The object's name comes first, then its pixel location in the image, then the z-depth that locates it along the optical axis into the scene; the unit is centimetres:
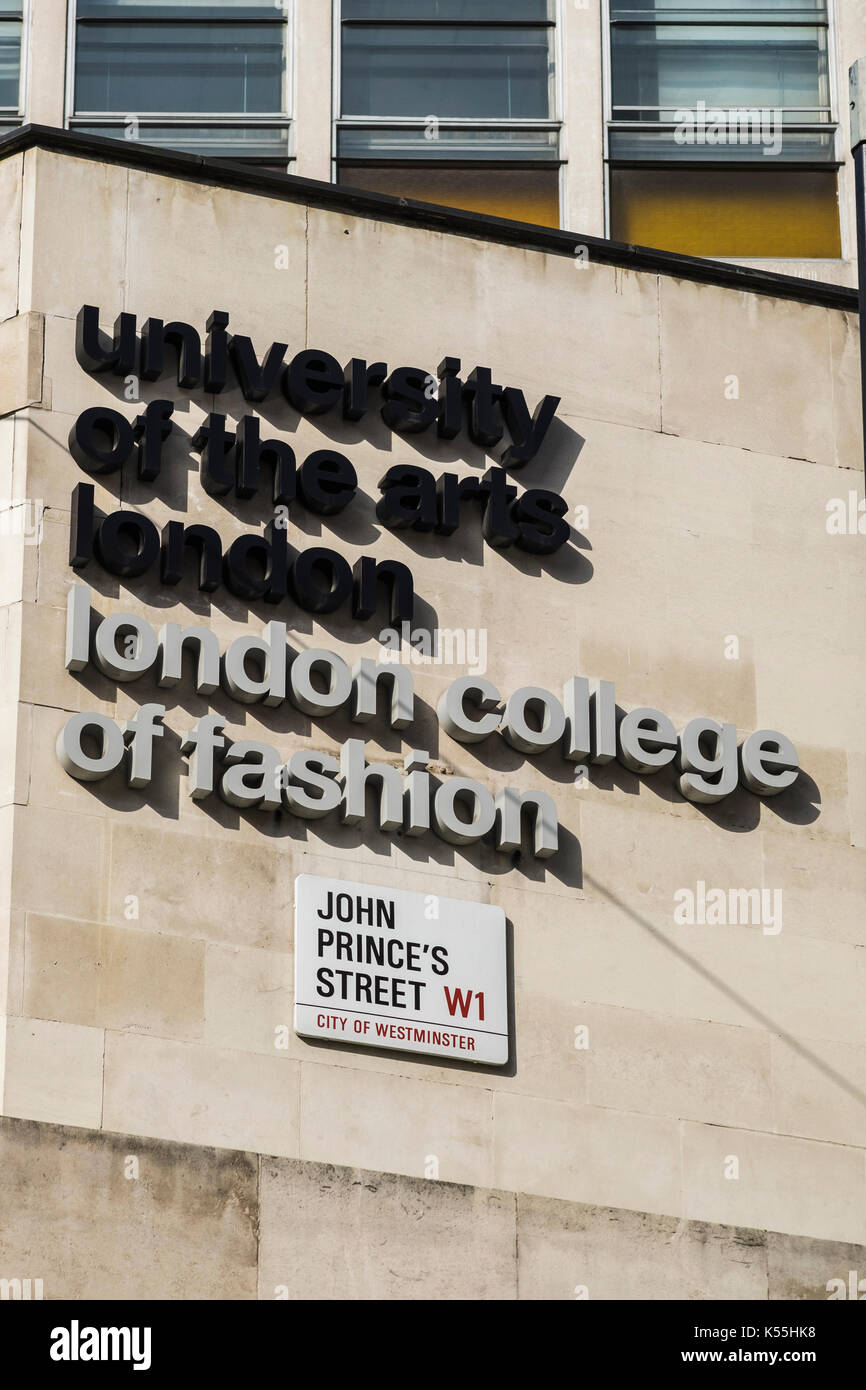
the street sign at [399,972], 2534
